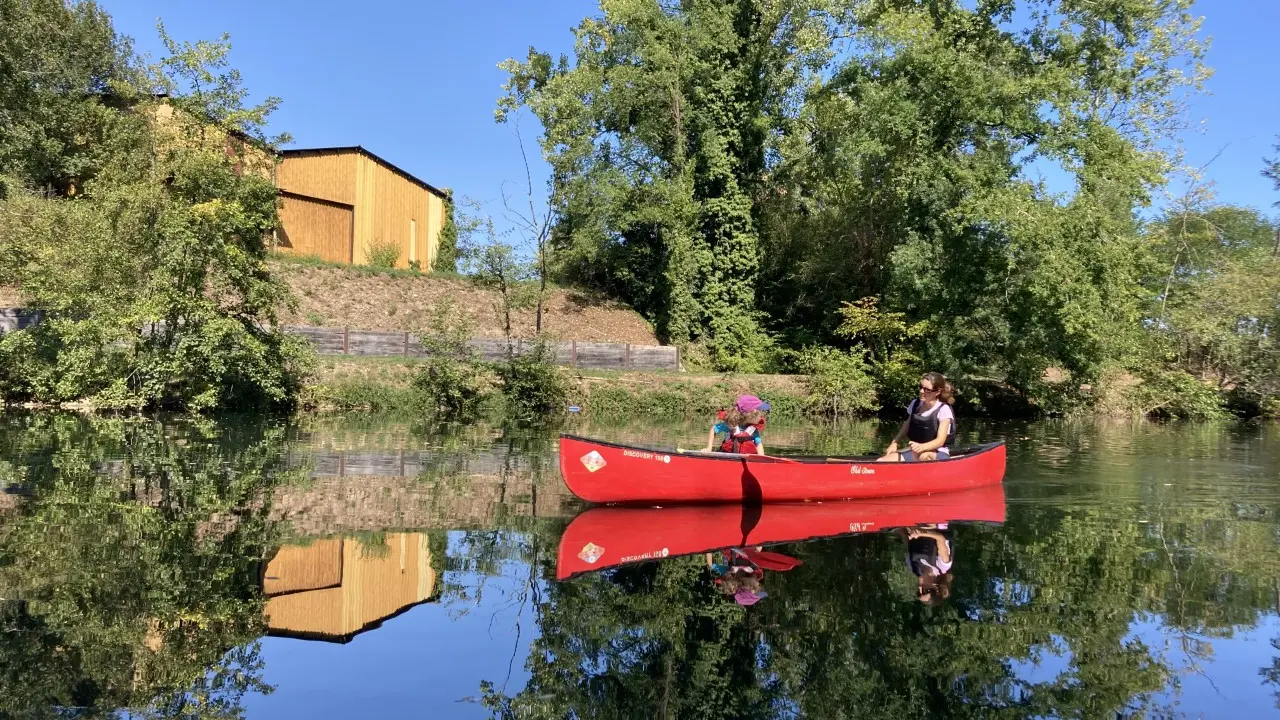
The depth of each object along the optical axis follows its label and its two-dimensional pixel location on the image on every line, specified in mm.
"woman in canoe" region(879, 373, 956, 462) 11992
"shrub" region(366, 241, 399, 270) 35375
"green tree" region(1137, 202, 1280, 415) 30547
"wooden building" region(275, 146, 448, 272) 33750
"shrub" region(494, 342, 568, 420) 26578
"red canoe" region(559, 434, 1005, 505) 10453
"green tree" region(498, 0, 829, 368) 33188
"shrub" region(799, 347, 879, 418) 28297
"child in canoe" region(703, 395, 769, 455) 11531
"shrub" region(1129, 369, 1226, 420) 30000
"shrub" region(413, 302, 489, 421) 25984
